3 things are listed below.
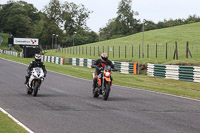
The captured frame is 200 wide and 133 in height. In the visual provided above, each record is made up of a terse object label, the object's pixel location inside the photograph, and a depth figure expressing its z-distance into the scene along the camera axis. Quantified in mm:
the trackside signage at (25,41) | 85662
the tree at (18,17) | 158125
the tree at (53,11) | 143250
